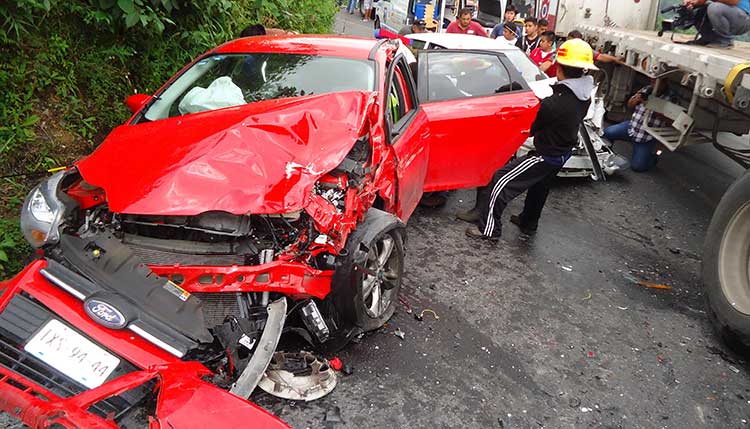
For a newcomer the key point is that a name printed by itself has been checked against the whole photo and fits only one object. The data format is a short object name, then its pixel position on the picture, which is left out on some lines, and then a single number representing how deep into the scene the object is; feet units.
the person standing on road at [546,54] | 27.71
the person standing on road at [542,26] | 31.81
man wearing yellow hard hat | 15.29
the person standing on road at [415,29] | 36.11
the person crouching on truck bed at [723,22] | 20.22
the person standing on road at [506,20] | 34.78
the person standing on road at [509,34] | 31.19
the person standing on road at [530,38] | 31.60
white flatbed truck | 12.28
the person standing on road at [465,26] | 31.58
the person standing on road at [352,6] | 79.82
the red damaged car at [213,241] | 7.03
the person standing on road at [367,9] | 74.69
